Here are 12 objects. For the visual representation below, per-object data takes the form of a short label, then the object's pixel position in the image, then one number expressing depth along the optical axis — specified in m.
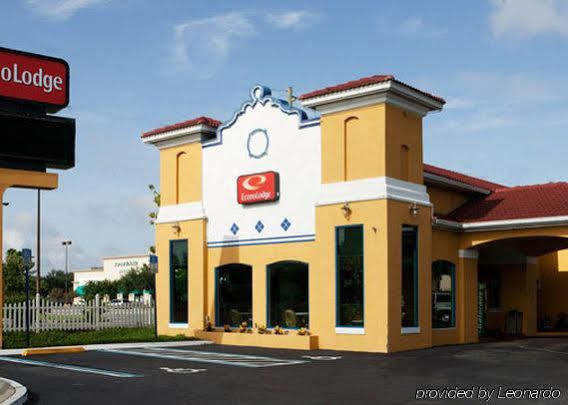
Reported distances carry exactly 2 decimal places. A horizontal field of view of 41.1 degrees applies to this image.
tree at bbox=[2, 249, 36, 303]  57.12
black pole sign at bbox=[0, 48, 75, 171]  24.19
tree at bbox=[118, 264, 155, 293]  101.88
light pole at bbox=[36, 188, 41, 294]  48.09
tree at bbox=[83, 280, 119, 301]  102.62
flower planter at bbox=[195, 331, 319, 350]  24.92
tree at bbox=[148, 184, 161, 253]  40.94
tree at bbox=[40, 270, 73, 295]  112.17
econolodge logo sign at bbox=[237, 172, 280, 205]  27.30
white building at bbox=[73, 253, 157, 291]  117.94
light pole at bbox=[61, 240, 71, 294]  108.31
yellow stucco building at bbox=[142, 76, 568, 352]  24.44
